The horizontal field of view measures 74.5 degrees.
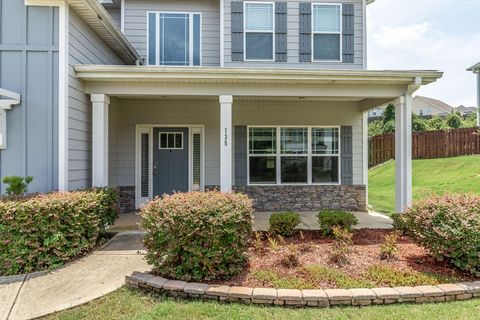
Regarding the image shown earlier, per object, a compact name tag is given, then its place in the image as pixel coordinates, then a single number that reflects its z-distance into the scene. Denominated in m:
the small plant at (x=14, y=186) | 4.84
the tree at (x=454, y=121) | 26.08
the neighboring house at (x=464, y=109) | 43.05
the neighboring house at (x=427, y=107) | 41.08
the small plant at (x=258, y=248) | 4.70
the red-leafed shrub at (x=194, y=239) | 3.84
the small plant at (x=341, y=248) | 4.39
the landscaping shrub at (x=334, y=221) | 5.76
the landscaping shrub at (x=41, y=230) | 4.26
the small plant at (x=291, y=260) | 4.27
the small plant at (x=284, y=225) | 5.77
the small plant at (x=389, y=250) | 4.55
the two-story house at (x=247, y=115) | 8.63
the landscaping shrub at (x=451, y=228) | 3.99
